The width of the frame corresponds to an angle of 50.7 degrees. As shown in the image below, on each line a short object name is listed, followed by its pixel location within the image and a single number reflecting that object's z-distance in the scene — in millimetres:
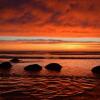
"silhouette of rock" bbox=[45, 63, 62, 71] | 10589
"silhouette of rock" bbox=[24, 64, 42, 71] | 10419
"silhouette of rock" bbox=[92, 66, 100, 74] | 9761
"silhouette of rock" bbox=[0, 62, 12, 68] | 11180
